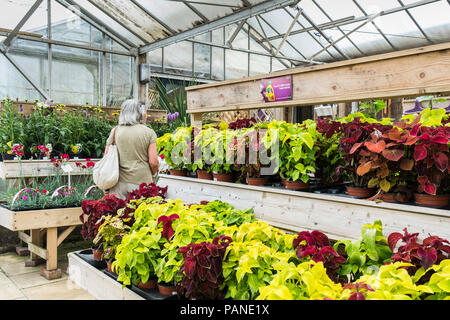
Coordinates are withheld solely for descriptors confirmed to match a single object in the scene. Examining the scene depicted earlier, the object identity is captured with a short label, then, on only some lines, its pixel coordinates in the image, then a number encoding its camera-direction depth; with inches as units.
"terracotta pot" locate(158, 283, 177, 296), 54.4
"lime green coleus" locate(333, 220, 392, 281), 45.9
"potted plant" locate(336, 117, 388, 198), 54.8
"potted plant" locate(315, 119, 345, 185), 67.6
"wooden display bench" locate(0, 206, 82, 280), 123.8
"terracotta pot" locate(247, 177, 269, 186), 73.9
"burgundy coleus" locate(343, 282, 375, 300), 33.3
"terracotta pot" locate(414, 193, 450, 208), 51.4
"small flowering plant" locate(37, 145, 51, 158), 143.9
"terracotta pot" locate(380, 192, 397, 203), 55.2
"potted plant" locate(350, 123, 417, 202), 52.4
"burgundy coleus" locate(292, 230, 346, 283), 44.2
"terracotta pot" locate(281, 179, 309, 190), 67.6
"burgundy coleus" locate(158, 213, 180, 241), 57.8
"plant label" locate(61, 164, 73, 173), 120.6
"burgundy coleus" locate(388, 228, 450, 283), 39.7
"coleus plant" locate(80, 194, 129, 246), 77.9
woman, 116.7
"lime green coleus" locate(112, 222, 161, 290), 55.6
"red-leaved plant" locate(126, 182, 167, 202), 85.7
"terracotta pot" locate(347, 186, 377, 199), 59.5
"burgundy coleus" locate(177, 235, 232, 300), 45.1
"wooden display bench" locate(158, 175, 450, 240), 50.1
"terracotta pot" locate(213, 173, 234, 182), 80.9
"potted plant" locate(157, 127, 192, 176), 87.7
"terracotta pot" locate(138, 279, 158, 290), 57.1
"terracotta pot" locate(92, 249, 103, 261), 72.6
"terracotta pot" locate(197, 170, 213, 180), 85.6
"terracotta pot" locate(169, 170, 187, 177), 93.0
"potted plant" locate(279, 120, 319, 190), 64.6
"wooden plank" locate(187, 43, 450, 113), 56.6
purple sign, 76.2
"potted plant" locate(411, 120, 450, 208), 48.9
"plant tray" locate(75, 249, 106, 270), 71.7
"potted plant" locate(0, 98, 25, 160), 153.0
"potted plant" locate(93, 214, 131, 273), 67.9
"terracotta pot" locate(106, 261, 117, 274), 65.7
